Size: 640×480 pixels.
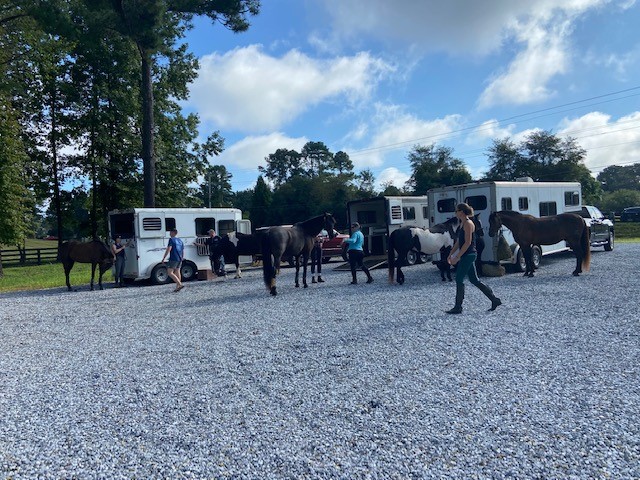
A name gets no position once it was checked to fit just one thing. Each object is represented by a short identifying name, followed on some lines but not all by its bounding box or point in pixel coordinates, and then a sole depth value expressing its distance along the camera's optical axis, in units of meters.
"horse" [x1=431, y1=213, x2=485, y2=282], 12.39
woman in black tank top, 7.28
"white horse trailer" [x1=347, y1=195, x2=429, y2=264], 17.06
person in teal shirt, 12.57
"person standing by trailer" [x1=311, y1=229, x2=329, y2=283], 13.50
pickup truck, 17.84
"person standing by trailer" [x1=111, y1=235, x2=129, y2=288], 14.87
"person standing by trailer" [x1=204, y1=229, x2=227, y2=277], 14.38
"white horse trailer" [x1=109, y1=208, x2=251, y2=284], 15.05
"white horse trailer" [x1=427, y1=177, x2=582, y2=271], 13.04
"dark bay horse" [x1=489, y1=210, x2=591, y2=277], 12.46
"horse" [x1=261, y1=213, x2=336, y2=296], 11.41
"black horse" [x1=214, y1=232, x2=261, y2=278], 13.84
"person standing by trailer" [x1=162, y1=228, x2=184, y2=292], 12.72
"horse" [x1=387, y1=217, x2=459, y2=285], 12.35
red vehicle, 22.33
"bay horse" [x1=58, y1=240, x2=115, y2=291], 14.78
